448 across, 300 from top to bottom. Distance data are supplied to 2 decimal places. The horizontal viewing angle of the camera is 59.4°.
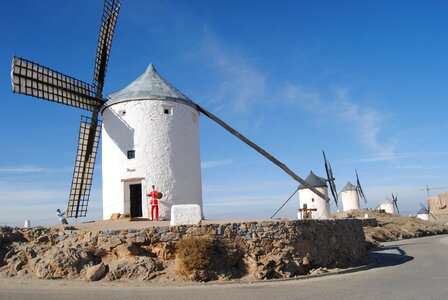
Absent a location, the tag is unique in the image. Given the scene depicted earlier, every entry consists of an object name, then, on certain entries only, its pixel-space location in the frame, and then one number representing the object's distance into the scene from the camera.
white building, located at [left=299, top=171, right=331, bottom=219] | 34.32
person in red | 15.96
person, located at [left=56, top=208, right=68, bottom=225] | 16.02
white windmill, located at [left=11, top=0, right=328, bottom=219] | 16.70
